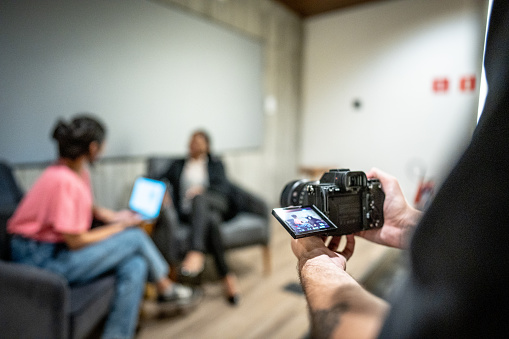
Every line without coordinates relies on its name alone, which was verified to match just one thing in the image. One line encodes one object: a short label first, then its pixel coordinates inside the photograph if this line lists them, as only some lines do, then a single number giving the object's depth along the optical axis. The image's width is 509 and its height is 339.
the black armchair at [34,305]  1.14
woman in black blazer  2.06
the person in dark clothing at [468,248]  0.32
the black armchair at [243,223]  2.20
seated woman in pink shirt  1.40
